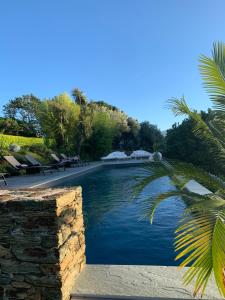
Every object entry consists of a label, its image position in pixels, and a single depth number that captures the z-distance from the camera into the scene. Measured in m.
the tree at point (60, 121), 23.00
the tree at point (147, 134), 32.88
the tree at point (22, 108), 34.31
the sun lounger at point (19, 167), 12.19
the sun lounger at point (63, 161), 16.24
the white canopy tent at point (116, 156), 22.39
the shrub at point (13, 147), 15.02
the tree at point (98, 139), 25.23
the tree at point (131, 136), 32.71
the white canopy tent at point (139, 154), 23.67
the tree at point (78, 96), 27.05
